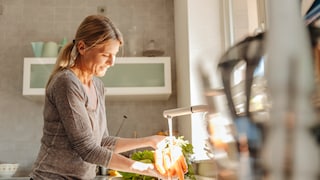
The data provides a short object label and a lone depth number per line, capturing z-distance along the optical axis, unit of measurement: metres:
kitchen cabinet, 2.71
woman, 1.11
